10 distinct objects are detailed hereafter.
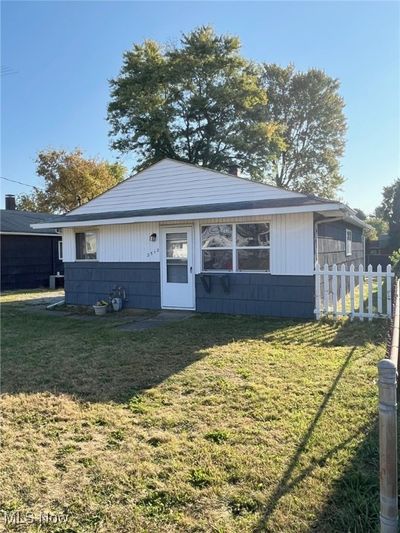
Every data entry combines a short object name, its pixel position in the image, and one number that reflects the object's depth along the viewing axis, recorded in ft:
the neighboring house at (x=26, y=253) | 64.34
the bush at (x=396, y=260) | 50.52
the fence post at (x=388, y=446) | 6.06
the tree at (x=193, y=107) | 89.40
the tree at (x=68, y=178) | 112.27
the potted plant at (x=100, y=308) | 36.63
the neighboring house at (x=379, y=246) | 106.83
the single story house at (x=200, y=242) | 30.35
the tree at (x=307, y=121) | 120.16
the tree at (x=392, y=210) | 113.39
